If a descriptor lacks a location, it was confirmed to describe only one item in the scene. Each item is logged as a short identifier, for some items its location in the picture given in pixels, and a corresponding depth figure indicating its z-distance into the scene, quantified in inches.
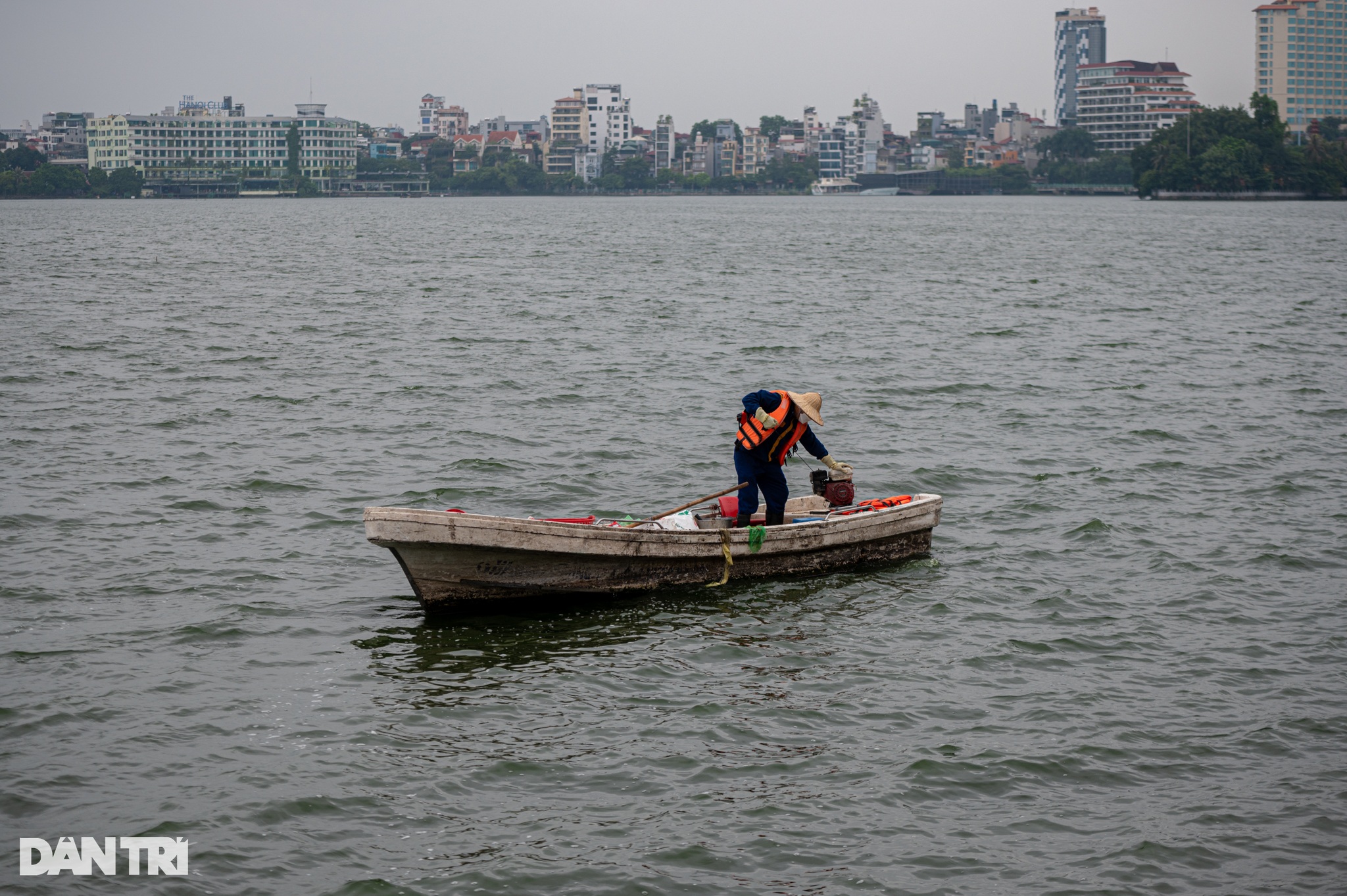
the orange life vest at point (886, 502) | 567.2
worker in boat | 518.0
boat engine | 564.1
